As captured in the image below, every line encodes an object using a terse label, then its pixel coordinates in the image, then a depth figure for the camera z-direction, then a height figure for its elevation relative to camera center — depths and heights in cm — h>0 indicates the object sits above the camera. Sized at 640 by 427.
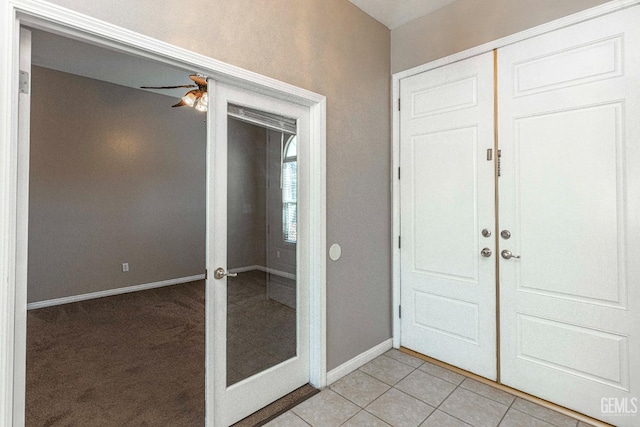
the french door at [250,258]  185 -27
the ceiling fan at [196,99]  303 +124
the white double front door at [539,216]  183 +1
